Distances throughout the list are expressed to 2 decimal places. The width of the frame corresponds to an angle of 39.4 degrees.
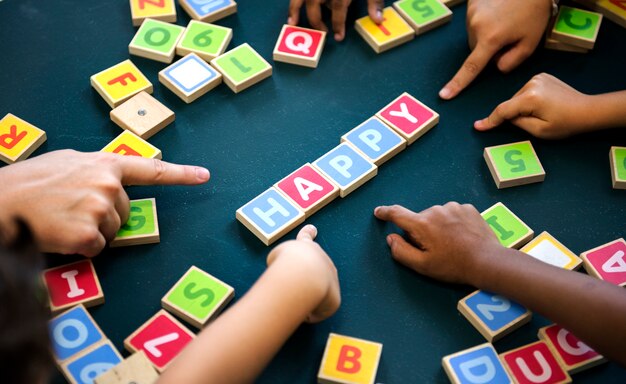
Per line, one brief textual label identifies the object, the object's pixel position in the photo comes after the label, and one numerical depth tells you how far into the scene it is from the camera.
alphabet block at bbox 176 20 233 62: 0.62
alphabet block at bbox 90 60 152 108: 0.59
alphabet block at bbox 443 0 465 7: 0.66
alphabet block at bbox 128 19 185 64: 0.61
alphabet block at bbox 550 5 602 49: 0.63
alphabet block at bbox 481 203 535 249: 0.53
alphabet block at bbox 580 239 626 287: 0.52
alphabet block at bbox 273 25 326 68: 0.62
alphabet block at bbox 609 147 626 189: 0.56
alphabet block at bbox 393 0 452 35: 0.64
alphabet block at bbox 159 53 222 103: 0.59
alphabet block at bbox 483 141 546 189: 0.56
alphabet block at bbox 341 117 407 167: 0.57
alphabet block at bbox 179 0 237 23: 0.64
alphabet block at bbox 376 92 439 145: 0.58
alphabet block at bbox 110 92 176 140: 0.57
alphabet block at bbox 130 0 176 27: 0.64
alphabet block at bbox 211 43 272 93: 0.60
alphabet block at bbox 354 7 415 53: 0.63
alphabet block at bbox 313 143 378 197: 0.55
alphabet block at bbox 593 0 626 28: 0.65
